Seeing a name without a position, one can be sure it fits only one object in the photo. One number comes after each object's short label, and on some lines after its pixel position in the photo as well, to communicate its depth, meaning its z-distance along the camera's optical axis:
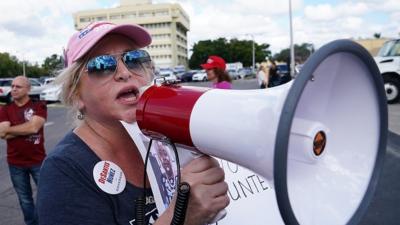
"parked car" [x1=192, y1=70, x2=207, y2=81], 39.20
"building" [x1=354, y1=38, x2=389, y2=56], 46.48
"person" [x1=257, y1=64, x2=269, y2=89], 12.61
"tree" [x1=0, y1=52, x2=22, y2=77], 66.81
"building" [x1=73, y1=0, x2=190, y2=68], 90.12
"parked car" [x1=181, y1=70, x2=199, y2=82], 41.79
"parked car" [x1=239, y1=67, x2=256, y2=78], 49.97
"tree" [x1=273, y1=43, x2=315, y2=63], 73.54
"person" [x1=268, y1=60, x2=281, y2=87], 11.67
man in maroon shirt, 4.04
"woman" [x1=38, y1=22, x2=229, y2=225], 1.11
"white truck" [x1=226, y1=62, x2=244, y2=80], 46.66
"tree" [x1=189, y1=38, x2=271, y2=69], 81.75
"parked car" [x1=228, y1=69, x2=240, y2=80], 46.50
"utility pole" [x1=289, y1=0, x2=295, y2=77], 25.78
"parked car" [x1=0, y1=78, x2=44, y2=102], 22.25
